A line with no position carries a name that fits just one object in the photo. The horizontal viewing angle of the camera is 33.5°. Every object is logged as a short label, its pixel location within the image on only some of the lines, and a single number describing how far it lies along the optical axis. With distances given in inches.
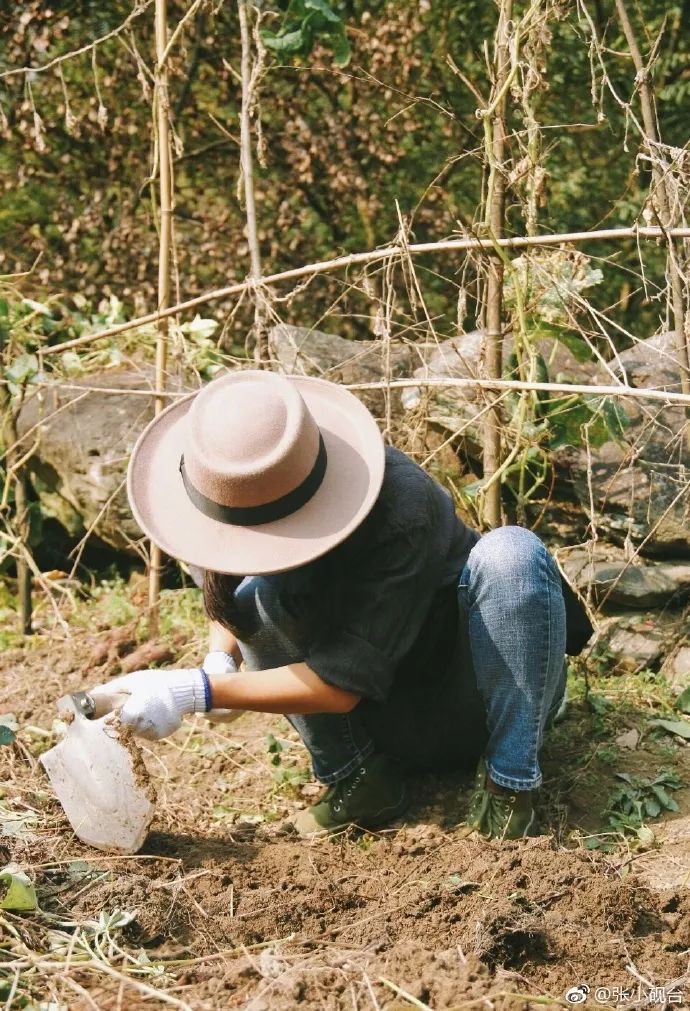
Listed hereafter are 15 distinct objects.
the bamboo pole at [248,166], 144.7
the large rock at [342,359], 151.4
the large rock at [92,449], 162.7
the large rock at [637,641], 132.3
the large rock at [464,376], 134.3
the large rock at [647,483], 137.6
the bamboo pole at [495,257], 125.1
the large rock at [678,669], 126.9
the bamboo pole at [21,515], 150.6
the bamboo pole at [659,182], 113.7
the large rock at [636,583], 135.6
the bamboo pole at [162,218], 144.6
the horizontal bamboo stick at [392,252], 108.3
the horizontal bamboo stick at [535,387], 102.0
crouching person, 82.7
